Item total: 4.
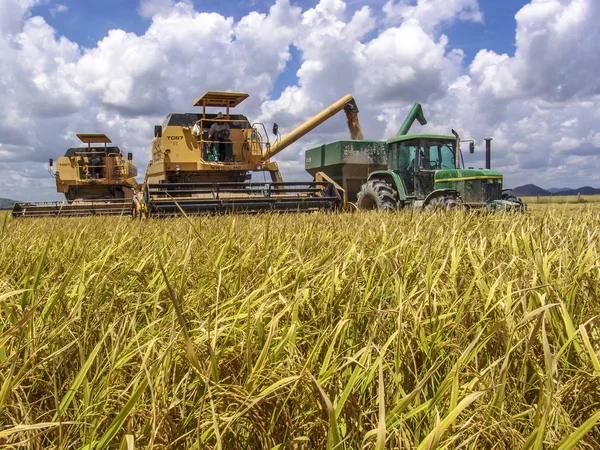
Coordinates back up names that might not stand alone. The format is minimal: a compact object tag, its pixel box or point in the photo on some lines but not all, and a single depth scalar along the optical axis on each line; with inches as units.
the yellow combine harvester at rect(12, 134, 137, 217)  807.1
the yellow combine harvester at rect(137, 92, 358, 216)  438.0
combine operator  498.3
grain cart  350.3
